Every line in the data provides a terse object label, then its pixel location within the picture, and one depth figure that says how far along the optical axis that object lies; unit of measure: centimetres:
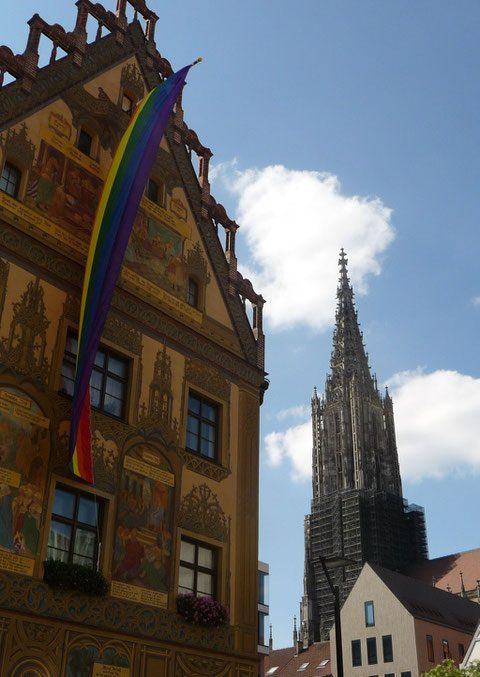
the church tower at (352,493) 10156
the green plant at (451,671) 3434
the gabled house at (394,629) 5162
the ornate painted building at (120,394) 1407
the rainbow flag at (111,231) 1463
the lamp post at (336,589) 1716
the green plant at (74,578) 1369
